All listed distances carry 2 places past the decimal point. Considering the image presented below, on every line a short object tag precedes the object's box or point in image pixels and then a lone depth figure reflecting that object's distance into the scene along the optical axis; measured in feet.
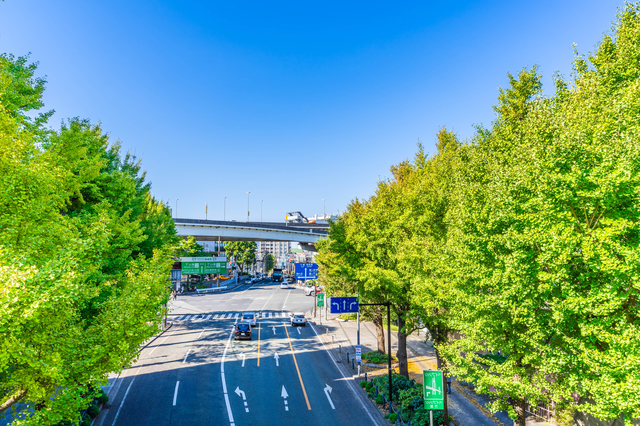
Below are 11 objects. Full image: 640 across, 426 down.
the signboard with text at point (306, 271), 143.95
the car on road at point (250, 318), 123.65
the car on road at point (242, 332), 105.40
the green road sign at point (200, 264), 146.61
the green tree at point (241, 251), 321.32
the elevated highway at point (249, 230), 178.09
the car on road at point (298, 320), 126.72
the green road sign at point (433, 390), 43.88
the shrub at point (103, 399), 60.30
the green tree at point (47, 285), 24.09
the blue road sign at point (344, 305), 79.00
